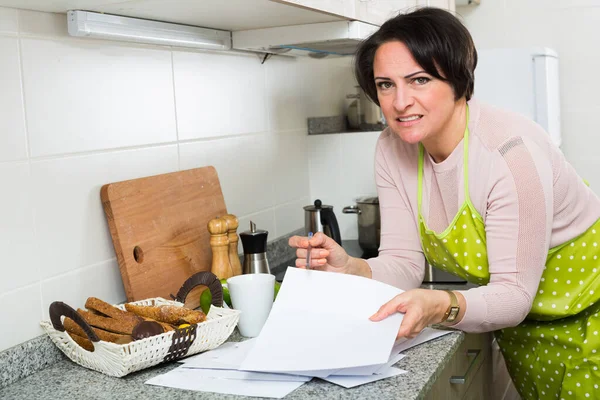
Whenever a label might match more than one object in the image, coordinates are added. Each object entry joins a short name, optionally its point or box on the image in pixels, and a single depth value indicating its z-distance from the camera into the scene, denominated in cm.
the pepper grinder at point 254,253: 178
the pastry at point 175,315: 131
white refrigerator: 284
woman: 137
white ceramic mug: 145
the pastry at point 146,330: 123
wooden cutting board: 153
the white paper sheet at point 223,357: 126
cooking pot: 230
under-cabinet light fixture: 139
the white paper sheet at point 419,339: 131
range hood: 177
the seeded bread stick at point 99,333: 127
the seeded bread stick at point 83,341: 129
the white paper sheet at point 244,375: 119
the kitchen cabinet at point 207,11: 132
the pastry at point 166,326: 129
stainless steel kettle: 211
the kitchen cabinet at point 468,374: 148
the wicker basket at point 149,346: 120
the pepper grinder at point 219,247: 171
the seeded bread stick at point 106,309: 133
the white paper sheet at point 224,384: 114
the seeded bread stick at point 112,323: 129
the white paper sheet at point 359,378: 116
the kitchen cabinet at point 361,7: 151
